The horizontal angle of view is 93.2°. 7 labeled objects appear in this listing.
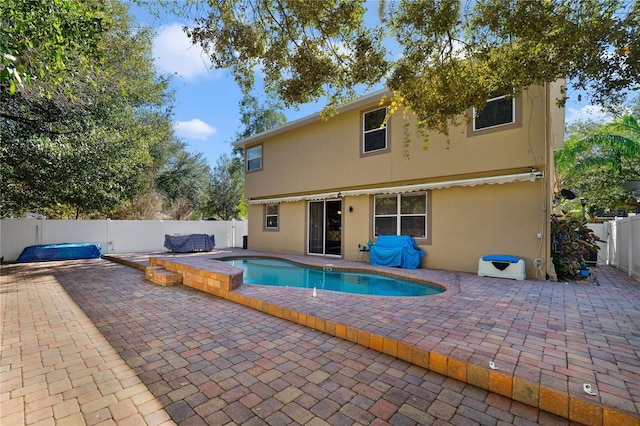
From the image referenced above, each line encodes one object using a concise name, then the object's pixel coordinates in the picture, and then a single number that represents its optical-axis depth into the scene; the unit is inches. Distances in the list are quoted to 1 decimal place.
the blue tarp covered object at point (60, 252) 495.2
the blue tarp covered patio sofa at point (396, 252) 430.6
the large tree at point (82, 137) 366.9
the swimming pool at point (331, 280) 337.4
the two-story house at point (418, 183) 358.0
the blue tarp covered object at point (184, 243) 607.5
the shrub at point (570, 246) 354.9
